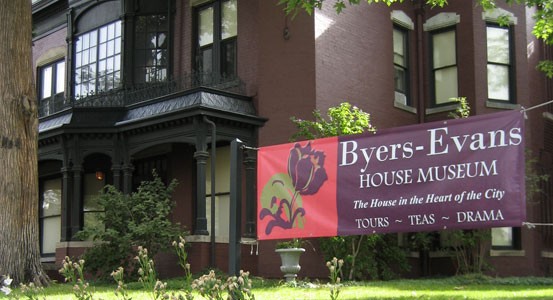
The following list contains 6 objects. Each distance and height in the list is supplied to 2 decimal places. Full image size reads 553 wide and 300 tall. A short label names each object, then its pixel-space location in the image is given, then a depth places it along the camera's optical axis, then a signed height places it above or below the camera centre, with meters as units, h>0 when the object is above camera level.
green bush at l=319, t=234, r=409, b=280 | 15.34 -0.76
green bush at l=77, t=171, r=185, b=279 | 15.22 -0.25
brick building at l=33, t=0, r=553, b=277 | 17.25 +3.14
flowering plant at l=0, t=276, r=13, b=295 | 5.94 -0.53
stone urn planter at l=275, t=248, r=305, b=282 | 13.87 -0.79
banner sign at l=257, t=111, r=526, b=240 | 6.55 +0.33
